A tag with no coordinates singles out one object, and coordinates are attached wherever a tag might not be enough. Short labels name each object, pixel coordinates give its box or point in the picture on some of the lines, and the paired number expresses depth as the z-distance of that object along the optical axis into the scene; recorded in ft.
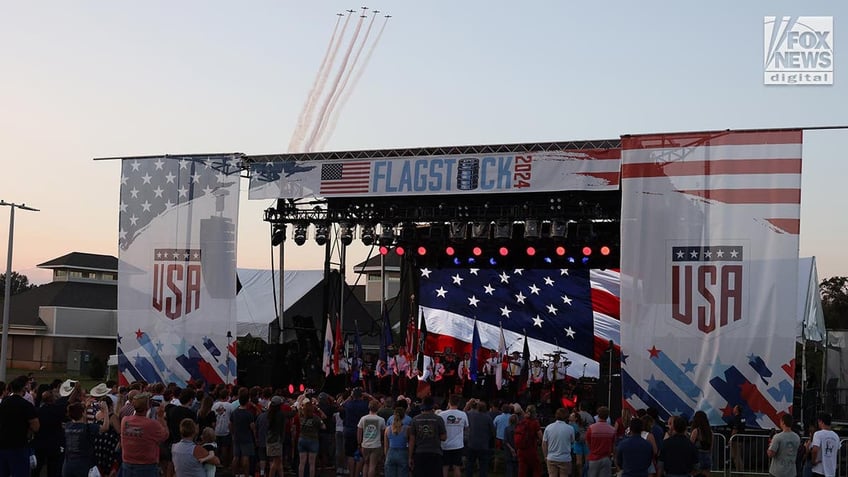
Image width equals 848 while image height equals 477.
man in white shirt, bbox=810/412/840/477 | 40.98
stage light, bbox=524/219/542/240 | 70.90
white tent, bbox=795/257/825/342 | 71.97
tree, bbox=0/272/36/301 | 343.09
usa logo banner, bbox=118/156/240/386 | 72.02
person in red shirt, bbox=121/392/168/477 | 33.81
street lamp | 100.17
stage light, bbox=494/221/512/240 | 71.67
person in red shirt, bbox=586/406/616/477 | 41.37
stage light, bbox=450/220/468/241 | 73.97
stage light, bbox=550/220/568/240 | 70.13
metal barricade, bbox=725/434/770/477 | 57.52
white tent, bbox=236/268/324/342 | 131.44
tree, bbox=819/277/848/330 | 182.19
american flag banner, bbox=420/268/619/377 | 84.58
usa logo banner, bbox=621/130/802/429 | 58.90
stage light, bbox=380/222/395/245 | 74.38
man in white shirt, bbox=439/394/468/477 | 47.47
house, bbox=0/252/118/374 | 181.16
